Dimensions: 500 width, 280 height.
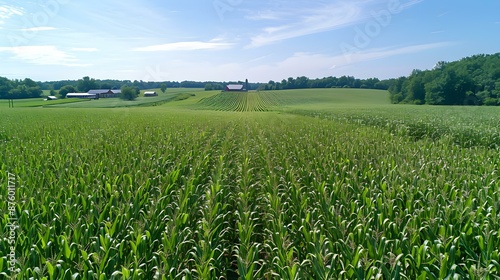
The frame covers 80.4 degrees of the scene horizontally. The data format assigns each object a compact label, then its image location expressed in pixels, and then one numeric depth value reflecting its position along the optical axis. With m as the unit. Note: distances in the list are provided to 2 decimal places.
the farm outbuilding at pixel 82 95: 126.89
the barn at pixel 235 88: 164.88
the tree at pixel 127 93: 111.75
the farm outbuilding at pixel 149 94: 136.60
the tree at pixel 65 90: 133.64
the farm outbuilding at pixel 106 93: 131.88
